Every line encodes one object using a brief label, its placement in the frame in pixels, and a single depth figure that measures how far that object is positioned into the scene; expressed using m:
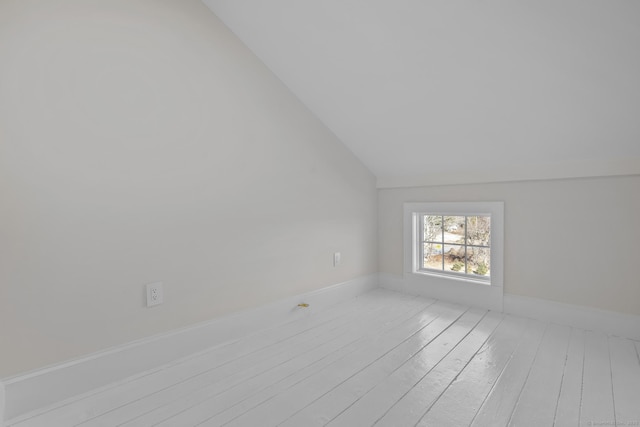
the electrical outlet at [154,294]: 1.79
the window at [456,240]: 2.66
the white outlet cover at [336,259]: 2.90
